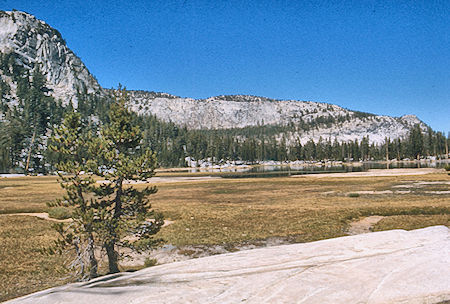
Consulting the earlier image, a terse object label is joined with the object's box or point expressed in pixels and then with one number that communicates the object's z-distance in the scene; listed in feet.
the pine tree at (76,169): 46.01
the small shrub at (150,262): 55.00
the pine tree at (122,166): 49.47
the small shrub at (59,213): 101.04
